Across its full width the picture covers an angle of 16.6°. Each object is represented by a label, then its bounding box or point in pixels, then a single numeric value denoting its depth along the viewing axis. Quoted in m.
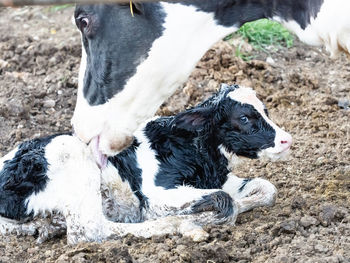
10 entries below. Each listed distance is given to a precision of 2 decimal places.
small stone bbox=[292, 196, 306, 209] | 7.03
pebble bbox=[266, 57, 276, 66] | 11.03
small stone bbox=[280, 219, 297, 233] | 6.50
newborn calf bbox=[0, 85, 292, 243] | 6.85
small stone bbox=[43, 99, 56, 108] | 9.71
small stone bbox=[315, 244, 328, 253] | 6.06
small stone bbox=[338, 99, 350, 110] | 9.69
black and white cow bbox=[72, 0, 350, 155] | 6.12
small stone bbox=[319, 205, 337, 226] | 6.64
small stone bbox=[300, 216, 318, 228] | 6.60
